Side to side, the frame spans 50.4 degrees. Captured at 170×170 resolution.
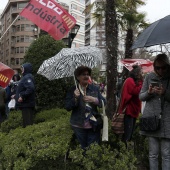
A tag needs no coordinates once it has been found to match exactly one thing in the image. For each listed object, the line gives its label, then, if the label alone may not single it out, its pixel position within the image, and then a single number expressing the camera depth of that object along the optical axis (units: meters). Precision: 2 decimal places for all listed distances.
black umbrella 2.30
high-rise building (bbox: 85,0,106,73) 48.85
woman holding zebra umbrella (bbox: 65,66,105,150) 2.68
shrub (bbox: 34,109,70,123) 4.54
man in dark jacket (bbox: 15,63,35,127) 3.81
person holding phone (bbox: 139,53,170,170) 2.44
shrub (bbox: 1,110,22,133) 4.74
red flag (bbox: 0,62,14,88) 4.37
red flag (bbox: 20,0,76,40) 3.69
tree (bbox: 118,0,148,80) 6.54
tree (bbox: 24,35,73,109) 5.03
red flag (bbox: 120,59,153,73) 6.72
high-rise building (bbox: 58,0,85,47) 50.35
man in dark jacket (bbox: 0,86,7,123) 5.06
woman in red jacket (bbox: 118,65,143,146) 3.16
